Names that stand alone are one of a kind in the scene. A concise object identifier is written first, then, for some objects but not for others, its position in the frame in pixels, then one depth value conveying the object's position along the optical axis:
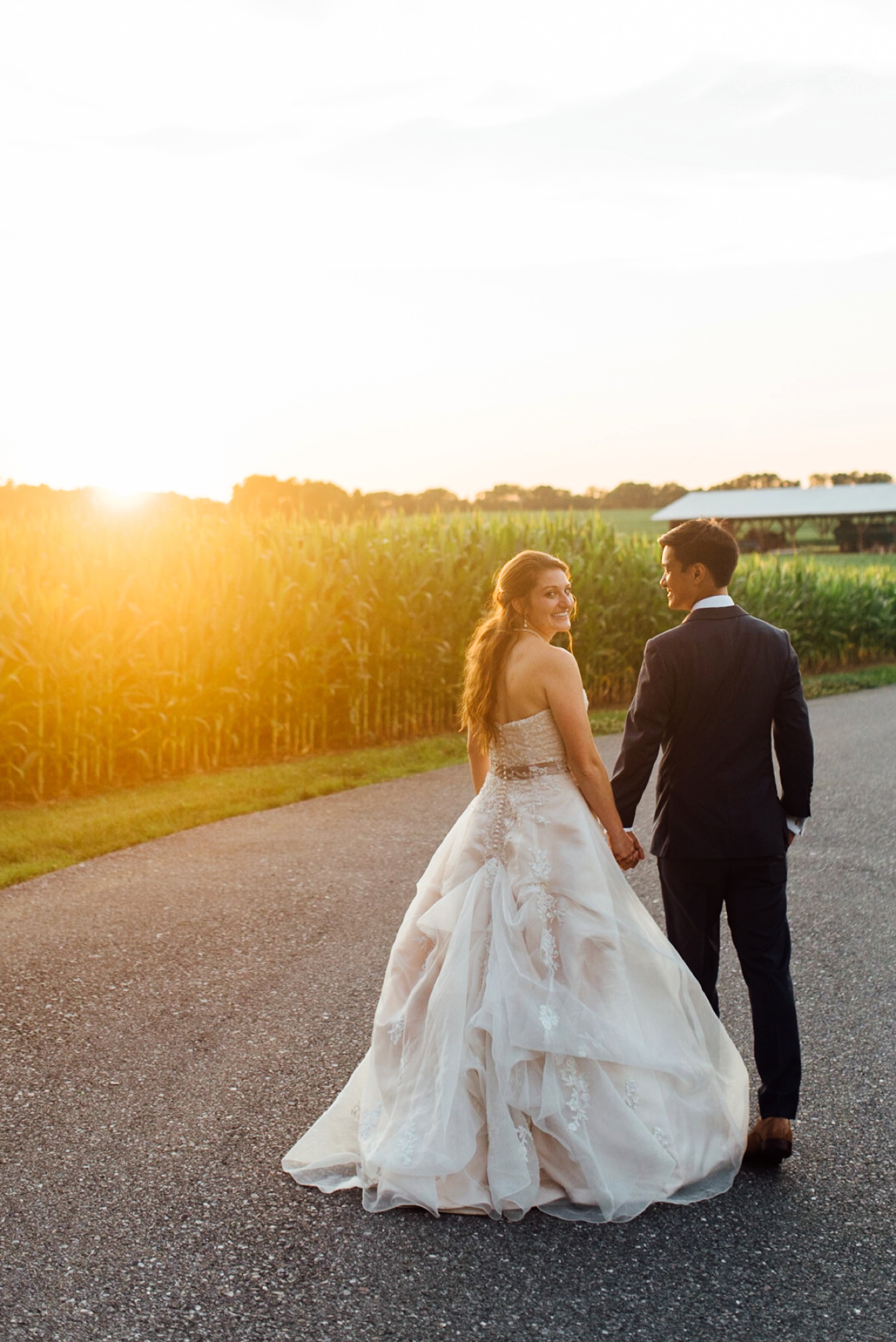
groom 3.59
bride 3.27
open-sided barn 61.59
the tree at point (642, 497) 92.25
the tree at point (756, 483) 78.75
